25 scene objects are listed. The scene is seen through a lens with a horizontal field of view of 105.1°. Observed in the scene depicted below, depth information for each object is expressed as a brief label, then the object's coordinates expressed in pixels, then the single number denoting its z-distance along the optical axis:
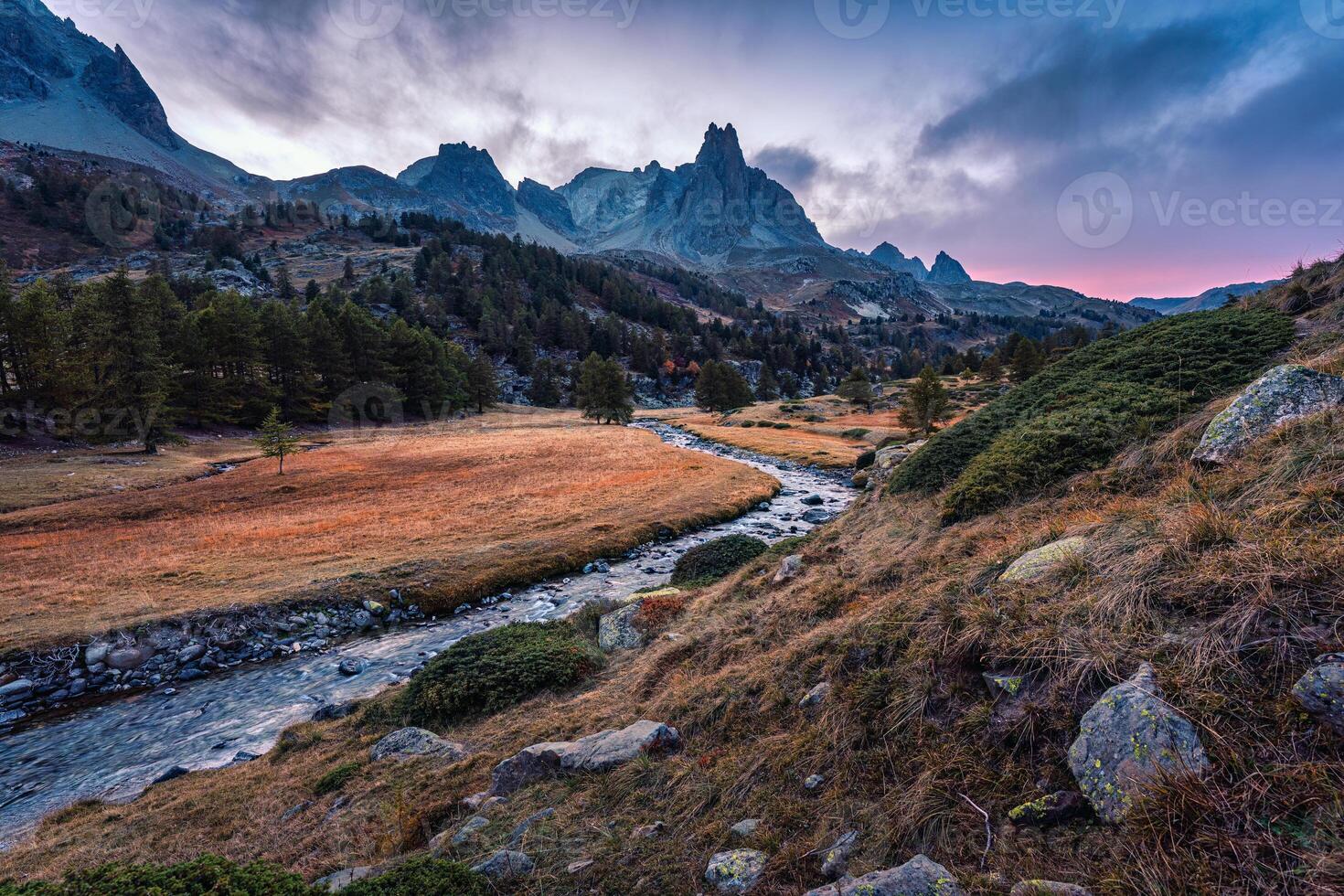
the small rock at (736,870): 3.96
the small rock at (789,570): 11.11
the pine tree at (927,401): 48.53
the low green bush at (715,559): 15.76
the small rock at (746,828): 4.46
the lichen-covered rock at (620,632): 11.44
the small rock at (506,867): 4.55
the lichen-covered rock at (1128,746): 3.20
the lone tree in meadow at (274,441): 35.47
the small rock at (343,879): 4.97
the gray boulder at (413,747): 7.87
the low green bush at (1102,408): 9.65
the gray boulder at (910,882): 3.21
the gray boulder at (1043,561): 5.59
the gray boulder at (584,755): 6.14
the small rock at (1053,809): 3.39
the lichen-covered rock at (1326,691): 2.86
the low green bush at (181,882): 3.62
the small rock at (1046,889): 2.86
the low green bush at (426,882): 4.27
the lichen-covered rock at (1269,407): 6.29
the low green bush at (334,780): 7.52
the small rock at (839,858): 3.76
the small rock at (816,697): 5.84
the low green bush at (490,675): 9.40
